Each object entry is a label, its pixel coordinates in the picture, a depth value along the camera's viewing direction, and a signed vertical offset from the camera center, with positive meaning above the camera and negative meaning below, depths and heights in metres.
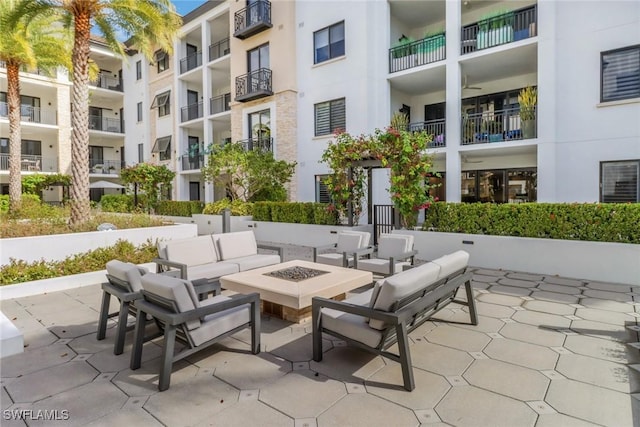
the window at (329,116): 15.58 +3.83
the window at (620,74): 10.36 +3.68
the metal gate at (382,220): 11.88 -0.67
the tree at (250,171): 16.09 +1.47
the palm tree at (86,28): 9.99 +5.65
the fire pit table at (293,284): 4.89 -1.20
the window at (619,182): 10.49 +0.50
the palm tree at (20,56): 15.80 +7.21
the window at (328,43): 15.62 +7.15
